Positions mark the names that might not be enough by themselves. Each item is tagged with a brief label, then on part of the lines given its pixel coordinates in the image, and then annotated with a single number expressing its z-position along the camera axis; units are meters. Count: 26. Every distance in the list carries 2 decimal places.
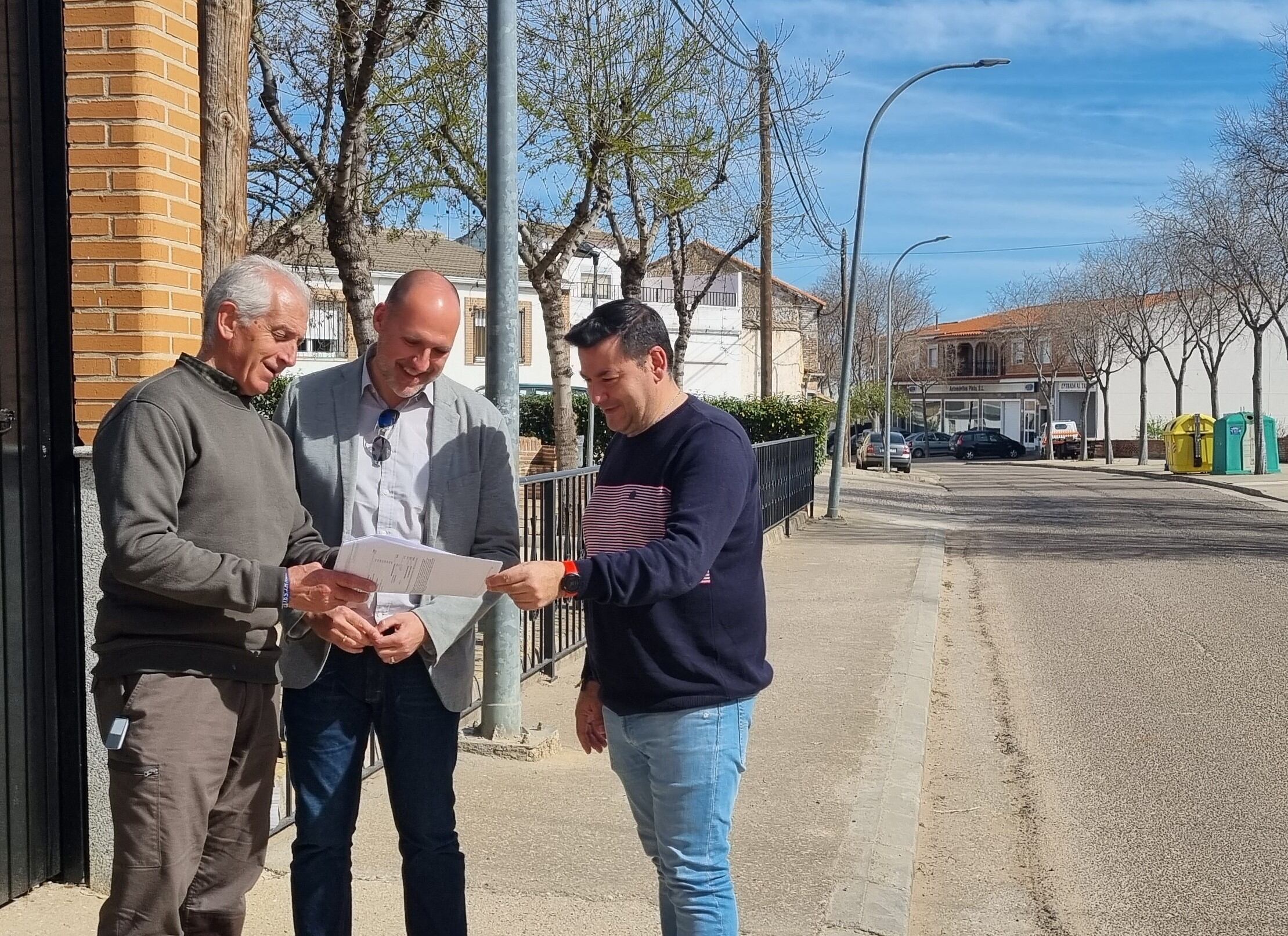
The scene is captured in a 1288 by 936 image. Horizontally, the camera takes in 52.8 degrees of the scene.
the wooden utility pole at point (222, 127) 5.26
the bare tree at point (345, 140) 9.85
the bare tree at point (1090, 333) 54.25
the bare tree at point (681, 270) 23.94
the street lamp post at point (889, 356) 42.12
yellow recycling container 39.00
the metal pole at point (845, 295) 20.38
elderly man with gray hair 2.72
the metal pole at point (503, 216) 5.67
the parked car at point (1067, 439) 62.12
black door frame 3.80
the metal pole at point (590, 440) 14.81
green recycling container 37.56
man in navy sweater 2.96
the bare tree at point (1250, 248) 32.34
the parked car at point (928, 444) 69.12
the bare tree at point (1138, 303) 50.44
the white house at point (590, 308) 38.56
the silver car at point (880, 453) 45.00
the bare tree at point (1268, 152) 26.22
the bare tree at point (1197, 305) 42.50
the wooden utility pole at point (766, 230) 18.88
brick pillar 3.98
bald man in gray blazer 3.17
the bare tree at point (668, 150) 14.42
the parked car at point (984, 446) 62.84
